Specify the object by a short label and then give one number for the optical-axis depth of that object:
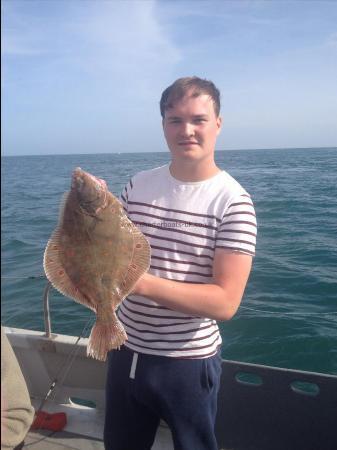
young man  2.07
